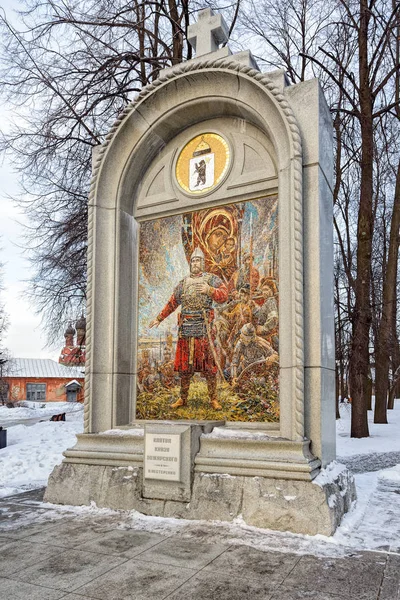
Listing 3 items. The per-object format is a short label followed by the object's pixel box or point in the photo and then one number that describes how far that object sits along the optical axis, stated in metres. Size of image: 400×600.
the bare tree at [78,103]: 12.82
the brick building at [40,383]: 53.50
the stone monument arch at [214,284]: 6.17
